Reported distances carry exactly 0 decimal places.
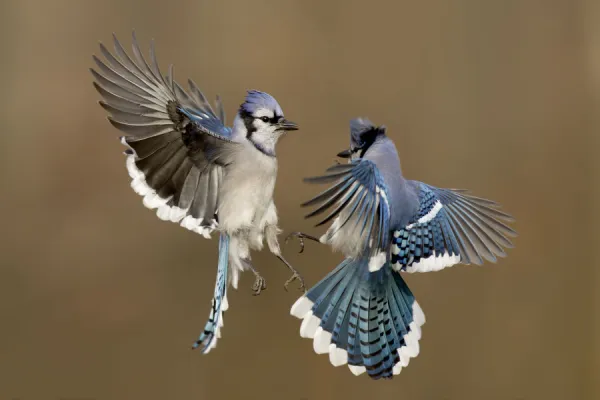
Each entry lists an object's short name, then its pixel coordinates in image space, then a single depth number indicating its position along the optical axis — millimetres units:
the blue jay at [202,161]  10036
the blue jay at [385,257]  10108
